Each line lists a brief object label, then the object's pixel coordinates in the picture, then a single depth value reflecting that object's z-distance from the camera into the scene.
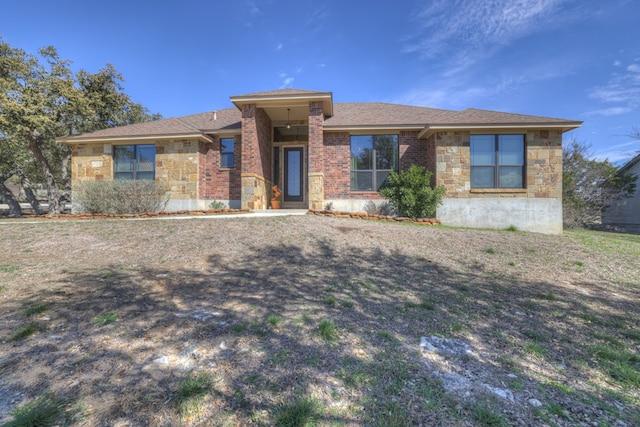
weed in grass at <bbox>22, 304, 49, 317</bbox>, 3.26
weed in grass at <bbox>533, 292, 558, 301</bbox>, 4.15
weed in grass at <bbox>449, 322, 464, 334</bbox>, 3.12
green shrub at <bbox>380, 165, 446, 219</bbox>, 10.27
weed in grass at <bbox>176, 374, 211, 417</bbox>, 1.98
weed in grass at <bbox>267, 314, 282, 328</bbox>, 3.09
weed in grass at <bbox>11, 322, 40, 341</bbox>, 2.79
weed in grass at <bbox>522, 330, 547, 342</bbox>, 3.02
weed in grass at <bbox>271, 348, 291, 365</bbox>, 2.48
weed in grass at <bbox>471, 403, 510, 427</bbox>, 1.92
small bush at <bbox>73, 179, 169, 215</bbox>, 10.66
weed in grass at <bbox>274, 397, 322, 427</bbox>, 1.90
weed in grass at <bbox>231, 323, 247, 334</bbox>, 2.92
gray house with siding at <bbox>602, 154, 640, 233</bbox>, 18.12
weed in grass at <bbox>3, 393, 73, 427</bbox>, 1.83
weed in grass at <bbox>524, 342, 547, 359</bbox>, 2.73
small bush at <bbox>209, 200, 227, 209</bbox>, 12.65
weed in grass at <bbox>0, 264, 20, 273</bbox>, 4.76
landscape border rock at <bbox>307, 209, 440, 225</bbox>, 9.69
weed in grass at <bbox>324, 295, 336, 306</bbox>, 3.68
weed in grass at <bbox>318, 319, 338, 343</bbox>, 2.85
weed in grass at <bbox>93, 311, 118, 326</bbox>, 3.05
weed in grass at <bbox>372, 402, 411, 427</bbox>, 1.89
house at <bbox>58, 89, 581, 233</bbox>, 10.94
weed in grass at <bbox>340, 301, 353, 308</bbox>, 3.61
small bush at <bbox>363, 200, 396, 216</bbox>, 11.71
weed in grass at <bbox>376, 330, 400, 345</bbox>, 2.87
